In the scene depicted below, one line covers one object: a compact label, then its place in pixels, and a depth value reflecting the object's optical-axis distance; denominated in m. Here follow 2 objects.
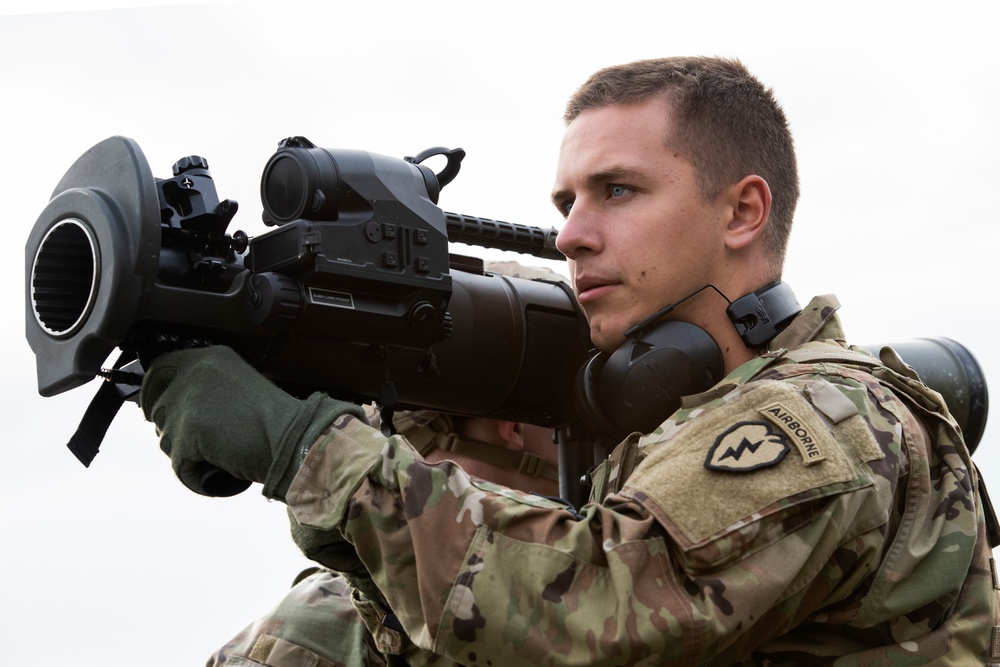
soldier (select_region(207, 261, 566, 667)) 4.15
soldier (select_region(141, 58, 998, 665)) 2.25
